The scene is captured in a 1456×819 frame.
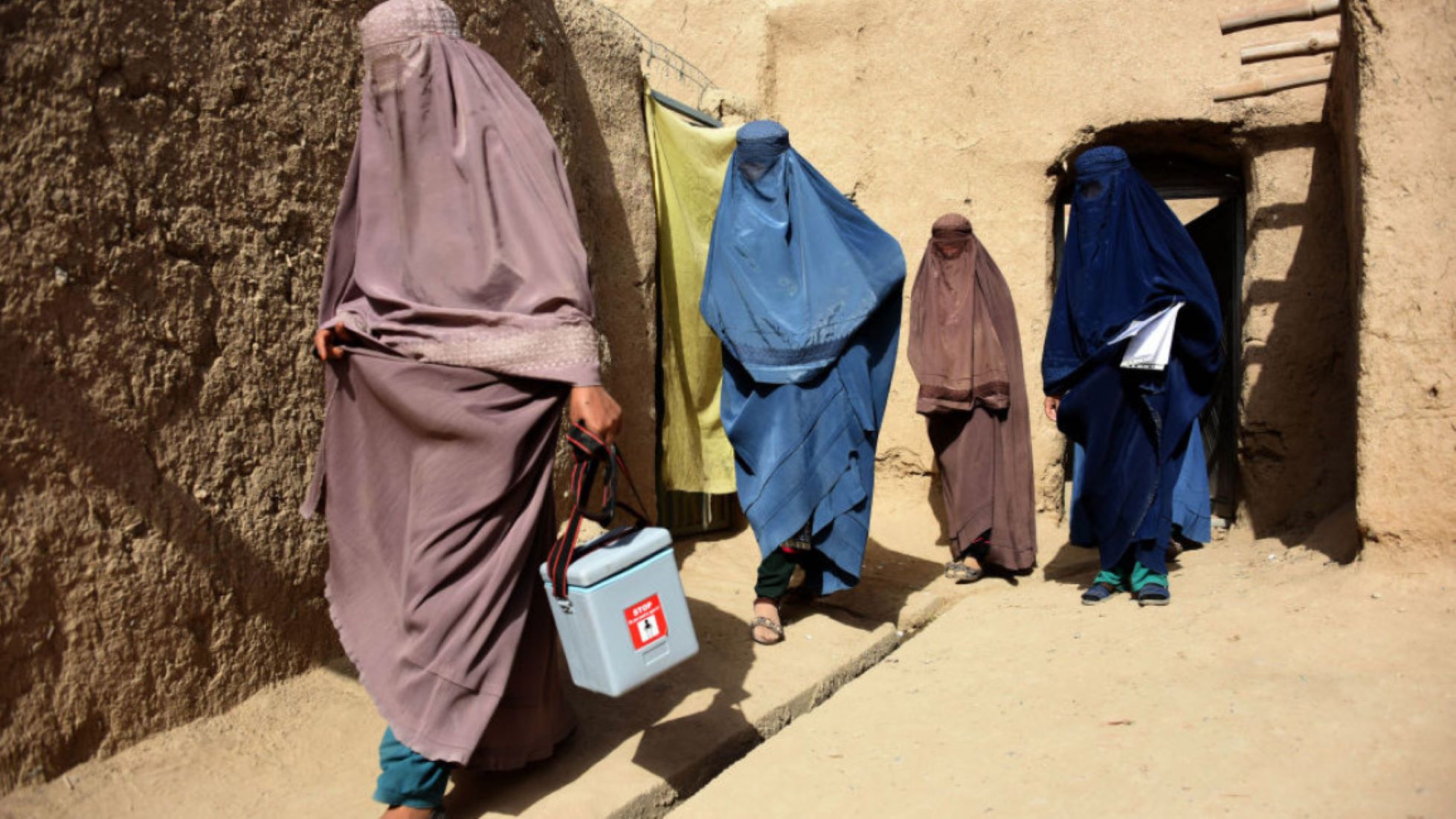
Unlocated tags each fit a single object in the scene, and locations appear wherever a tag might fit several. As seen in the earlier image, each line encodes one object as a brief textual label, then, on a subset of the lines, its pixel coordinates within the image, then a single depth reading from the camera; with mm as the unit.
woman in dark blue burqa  4559
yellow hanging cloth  5277
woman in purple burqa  2453
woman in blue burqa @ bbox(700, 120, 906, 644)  4137
